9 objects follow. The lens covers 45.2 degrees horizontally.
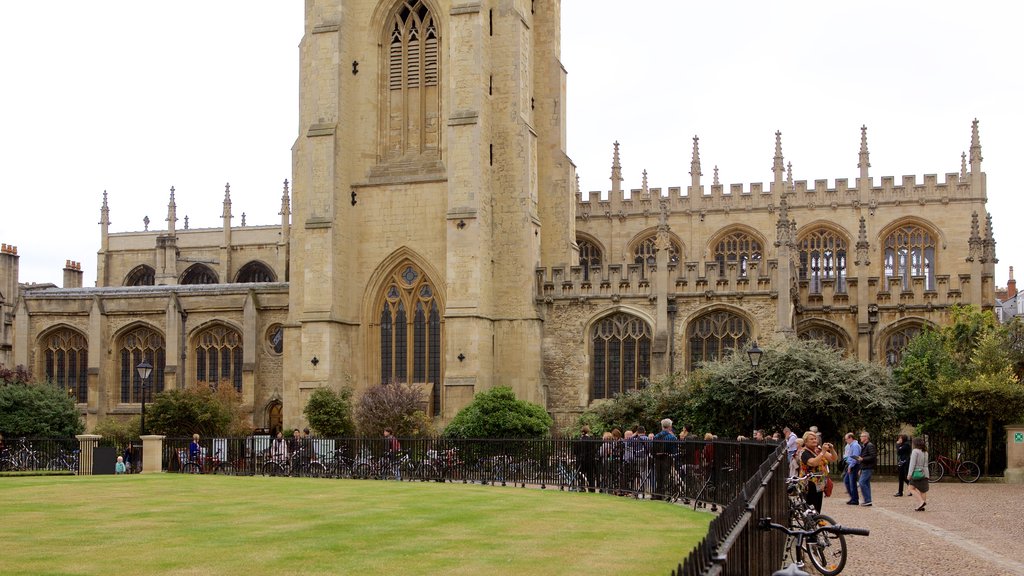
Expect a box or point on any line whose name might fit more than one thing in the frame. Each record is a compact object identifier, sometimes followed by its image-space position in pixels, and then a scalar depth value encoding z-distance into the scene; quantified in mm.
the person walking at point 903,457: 24234
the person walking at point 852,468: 21984
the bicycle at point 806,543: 9058
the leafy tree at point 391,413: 39031
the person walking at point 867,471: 21844
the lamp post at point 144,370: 34381
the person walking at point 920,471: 21109
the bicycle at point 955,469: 29172
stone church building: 41250
